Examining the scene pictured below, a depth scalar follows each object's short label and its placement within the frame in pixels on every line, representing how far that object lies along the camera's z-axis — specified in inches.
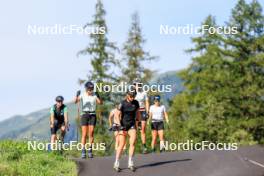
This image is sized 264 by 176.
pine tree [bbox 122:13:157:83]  2755.9
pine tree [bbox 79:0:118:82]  2596.0
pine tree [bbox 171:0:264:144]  2450.8
